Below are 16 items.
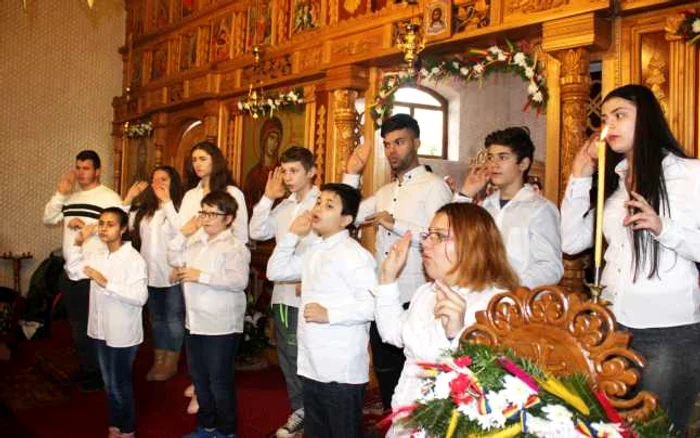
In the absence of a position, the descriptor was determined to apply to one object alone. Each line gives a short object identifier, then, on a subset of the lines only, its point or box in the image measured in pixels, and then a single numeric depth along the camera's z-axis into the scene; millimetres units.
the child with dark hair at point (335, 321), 3150
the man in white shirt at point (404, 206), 4016
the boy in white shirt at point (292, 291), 4324
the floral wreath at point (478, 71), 4836
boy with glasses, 3980
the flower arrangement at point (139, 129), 10164
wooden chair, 1620
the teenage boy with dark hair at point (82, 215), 5551
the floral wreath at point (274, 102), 7039
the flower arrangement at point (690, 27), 3915
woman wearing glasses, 2258
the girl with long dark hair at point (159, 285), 5848
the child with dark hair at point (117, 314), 4055
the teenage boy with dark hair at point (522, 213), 3285
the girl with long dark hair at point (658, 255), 2312
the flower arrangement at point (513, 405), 1488
